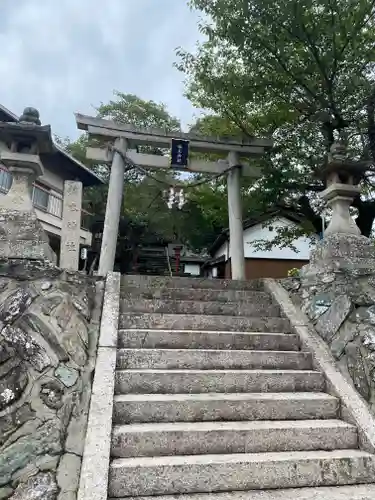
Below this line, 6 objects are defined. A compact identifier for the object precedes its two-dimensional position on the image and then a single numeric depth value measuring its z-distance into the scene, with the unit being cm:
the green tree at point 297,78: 521
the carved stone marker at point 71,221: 547
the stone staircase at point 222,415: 211
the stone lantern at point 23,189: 322
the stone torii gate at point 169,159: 591
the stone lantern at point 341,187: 392
